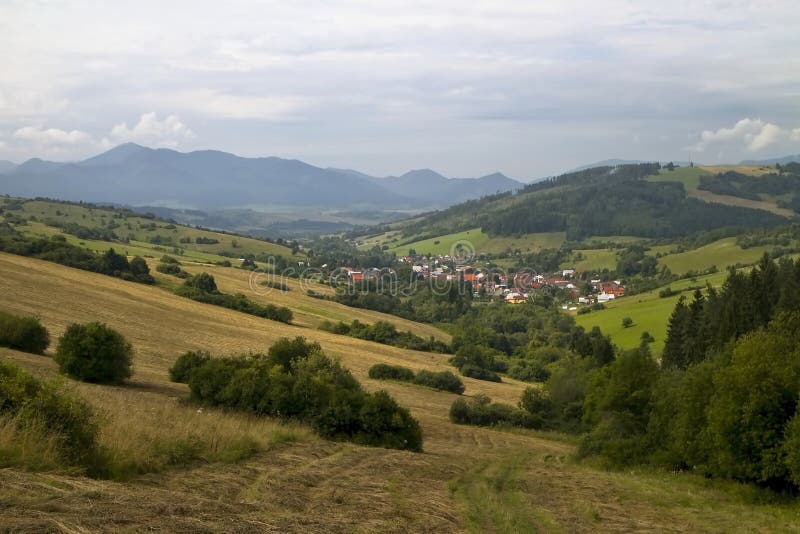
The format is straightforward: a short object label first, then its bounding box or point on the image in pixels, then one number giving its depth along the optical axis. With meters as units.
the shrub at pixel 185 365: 34.56
